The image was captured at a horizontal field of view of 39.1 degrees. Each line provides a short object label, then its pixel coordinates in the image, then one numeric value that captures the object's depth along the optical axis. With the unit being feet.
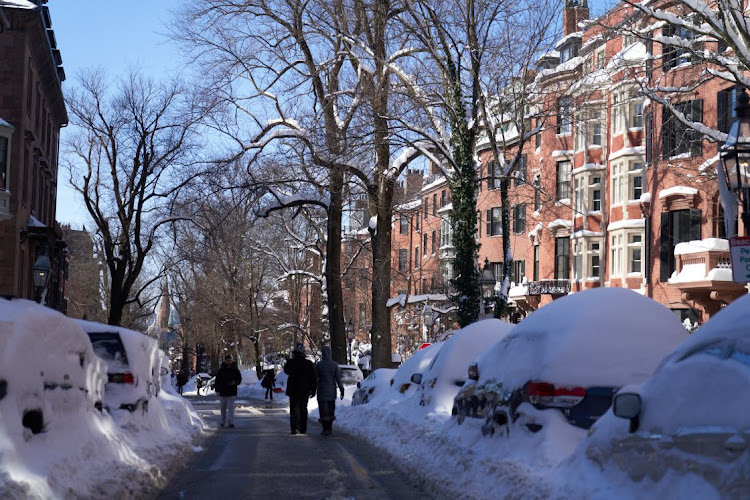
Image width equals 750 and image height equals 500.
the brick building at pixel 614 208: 119.85
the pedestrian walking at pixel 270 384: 155.53
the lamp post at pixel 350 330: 196.85
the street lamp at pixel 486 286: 93.80
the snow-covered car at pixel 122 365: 45.03
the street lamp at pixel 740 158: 42.16
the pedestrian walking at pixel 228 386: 73.97
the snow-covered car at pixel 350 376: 123.24
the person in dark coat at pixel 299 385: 66.64
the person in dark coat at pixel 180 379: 205.44
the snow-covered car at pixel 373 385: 79.56
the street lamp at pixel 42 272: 96.68
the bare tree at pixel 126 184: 138.62
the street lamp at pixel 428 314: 142.82
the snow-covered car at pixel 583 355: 30.76
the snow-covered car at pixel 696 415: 16.19
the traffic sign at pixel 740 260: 37.68
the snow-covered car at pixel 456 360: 51.62
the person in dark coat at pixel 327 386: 66.74
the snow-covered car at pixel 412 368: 65.87
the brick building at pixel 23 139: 123.65
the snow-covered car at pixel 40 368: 26.89
